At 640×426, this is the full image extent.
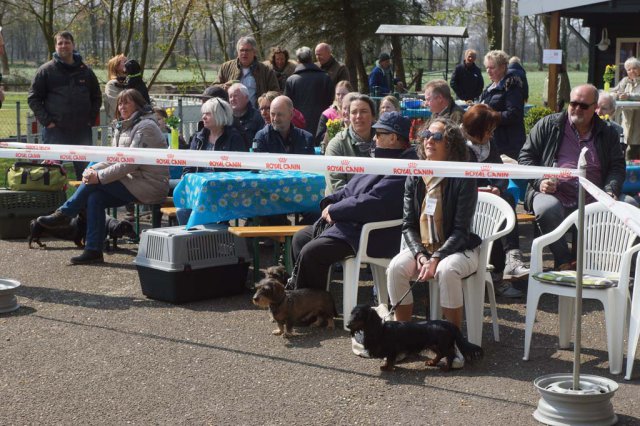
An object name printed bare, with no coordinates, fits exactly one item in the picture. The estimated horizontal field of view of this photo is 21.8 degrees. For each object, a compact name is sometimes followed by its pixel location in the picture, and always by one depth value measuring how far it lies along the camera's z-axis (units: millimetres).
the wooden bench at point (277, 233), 11814
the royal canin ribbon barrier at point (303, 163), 8049
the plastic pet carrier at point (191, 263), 11742
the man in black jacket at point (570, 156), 11485
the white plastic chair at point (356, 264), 10467
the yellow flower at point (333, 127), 15441
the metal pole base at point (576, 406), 7405
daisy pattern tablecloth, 12156
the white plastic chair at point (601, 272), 8877
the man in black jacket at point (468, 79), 34062
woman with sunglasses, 9278
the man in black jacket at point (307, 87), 19817
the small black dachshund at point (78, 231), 14981
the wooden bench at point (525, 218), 12629
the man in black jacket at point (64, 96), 18174
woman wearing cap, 10382
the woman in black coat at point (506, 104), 15310
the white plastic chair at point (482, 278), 9547
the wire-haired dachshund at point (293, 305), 10178
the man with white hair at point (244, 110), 15336
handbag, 16308
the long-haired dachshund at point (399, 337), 8824
